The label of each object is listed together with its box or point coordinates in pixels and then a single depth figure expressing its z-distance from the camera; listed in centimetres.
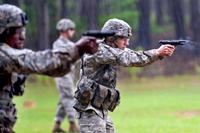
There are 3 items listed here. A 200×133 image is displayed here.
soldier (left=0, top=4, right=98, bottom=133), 875
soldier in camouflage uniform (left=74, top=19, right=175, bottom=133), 1457
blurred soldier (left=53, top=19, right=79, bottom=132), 2551
